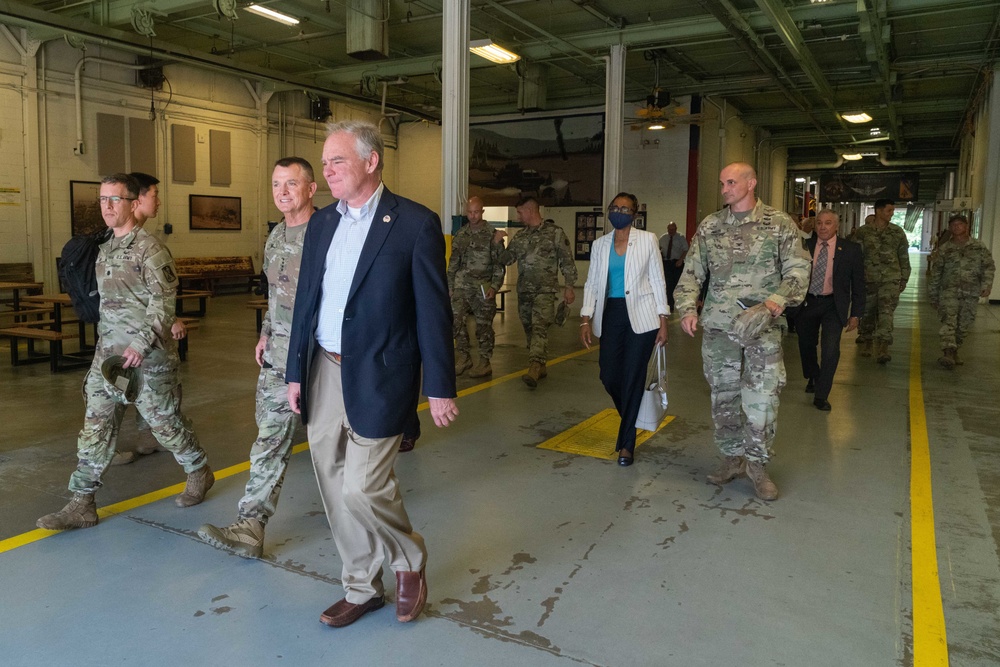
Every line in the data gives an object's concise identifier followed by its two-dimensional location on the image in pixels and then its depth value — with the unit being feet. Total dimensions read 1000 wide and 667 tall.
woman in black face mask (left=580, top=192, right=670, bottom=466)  15.33
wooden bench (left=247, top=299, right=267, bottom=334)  32.73
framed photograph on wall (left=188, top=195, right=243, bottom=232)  55.36
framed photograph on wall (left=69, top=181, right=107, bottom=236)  47.32
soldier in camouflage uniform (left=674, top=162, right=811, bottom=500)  13.66
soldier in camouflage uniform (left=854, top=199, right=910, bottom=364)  29.58
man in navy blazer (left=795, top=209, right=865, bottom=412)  21.49
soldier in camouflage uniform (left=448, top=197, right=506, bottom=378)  25.34
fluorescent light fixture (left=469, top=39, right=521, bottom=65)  34.65
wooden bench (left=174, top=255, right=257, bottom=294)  53.42
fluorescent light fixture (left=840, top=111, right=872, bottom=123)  56.39
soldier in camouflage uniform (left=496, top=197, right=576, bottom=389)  25.40
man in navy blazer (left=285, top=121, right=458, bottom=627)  8.39
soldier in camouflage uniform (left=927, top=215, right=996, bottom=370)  28.68
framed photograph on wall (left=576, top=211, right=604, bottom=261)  66.13
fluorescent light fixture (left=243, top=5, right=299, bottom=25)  41.06
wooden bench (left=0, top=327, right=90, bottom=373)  25.14
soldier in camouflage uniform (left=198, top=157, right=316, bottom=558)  10.89
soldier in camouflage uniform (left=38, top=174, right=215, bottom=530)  11.94
